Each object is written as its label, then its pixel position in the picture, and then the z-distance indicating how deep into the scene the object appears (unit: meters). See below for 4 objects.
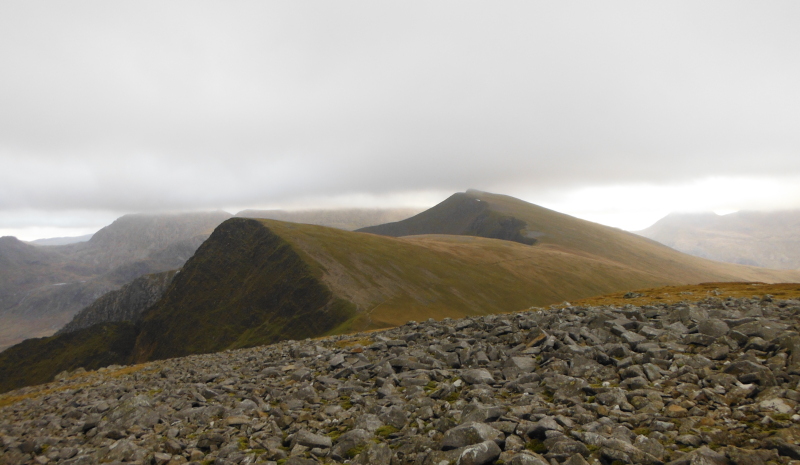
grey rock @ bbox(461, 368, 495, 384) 15.16
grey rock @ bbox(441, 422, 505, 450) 10.12
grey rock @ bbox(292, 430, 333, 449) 11.98
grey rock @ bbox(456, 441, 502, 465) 9.17
